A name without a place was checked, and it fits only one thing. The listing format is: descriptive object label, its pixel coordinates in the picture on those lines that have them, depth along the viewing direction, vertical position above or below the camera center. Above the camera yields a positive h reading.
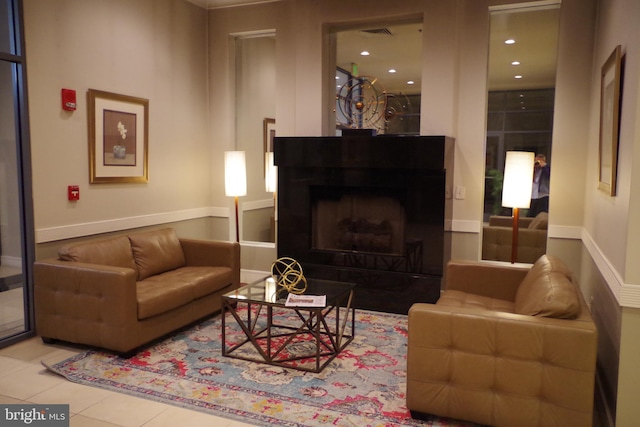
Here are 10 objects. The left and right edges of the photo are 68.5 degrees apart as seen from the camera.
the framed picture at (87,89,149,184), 3.98 +0.29
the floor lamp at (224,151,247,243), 4.75 -0.02
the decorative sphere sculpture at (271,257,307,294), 3.36 -0.83
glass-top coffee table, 3.15 -1.27
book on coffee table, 3.02 -0.84
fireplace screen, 4.45 -0.49
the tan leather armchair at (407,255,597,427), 2.20 -0.91
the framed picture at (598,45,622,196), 2.51 +0.32
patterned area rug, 2.57 -1.31
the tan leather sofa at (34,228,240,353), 3.21 -0.91
